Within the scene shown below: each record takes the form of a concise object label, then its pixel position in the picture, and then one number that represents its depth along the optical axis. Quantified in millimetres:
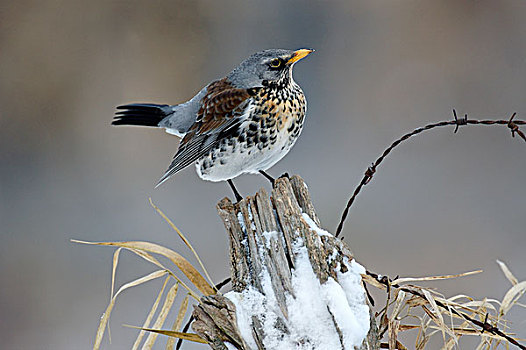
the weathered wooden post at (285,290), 6868
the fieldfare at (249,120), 7047
